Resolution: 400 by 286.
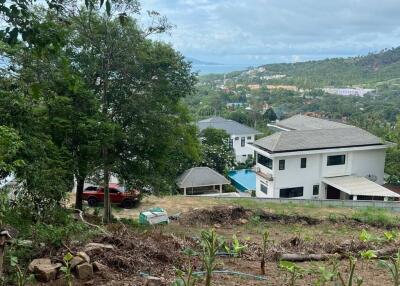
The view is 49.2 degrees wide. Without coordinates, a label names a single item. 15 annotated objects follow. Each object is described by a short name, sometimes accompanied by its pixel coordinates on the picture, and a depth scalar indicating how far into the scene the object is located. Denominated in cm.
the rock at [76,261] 537
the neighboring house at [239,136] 4591
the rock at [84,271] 530
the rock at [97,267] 551
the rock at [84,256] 552
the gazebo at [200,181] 2837
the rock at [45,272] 514
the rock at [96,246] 600
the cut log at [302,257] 729
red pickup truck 1862
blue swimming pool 3247
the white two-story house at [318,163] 2595
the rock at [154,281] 507
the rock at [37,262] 528
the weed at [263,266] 620
